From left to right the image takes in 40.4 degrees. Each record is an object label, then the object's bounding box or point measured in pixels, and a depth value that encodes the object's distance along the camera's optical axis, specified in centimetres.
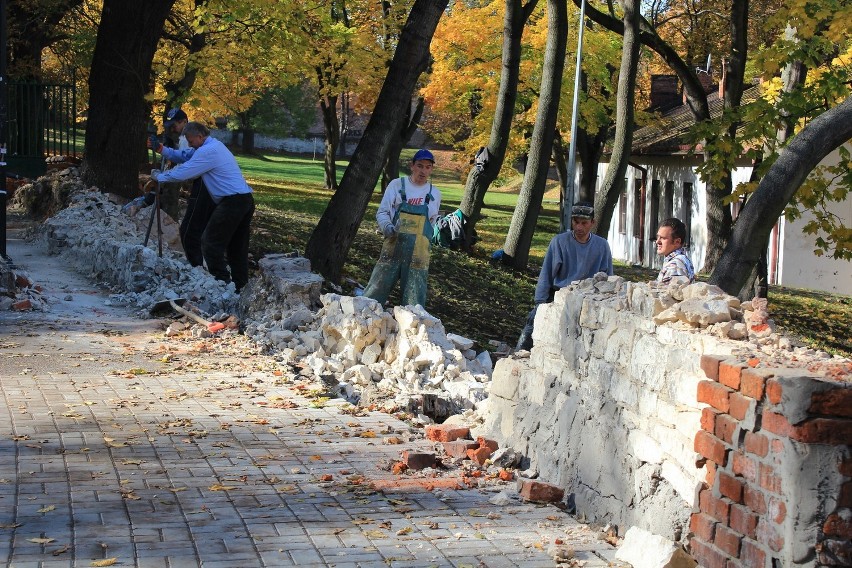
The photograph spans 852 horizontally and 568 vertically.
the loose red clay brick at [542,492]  627
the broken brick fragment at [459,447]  724
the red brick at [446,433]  763
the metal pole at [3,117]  1465
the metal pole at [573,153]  2905
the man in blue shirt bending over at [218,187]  1268
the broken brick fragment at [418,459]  685
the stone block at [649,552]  472
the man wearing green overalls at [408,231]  1097
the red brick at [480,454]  708
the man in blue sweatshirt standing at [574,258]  965
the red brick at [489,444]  723
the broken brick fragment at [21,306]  1271
